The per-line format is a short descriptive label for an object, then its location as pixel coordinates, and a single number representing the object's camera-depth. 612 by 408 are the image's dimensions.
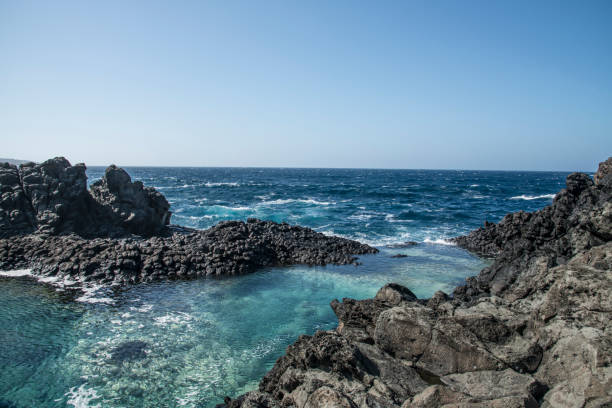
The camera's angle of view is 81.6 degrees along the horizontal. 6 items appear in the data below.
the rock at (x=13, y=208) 23.47
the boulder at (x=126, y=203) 26.69
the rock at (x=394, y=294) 10.73
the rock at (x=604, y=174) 14.87
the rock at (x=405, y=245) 27.27
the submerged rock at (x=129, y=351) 10.52
